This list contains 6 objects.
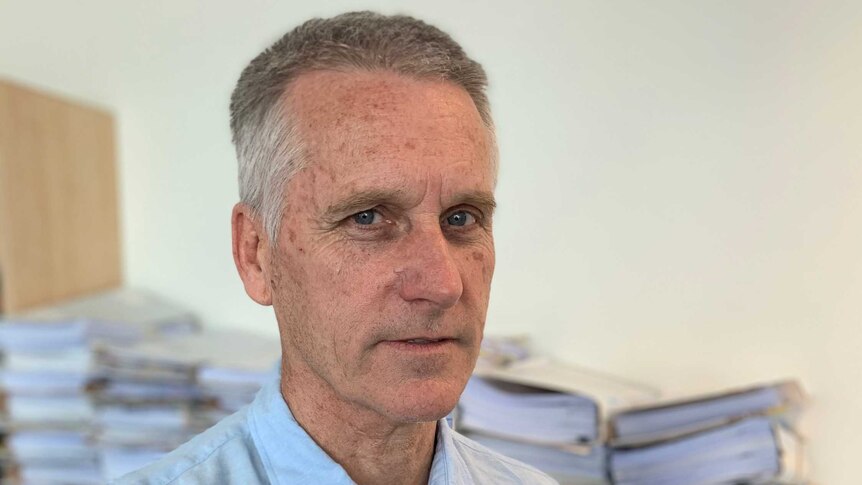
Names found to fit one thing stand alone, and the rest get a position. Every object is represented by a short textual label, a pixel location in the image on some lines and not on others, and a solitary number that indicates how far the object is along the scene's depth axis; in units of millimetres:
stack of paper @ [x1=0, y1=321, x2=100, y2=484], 1524
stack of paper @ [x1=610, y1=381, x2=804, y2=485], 1165
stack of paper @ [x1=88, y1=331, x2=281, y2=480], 1538
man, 738
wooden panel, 1601
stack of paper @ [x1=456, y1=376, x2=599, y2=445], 1234
